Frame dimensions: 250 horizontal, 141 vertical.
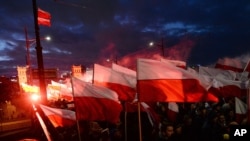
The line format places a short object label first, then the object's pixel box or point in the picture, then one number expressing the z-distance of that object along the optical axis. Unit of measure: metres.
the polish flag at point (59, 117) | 9.49
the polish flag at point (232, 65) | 18.97
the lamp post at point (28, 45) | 30.10
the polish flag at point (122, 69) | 12.54
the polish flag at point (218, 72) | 16.21
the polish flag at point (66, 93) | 15.04
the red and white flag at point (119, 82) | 10.82
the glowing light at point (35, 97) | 14.54
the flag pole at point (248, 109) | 5.95
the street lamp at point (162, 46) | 33.40
